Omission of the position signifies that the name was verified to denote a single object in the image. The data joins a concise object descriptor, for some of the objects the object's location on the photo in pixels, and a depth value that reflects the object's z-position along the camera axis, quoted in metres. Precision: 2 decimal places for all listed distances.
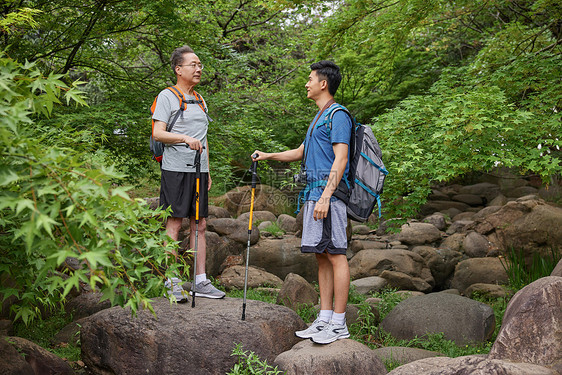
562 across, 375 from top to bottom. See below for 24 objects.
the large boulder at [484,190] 15.75
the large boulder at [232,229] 8.44
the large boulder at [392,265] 8.74
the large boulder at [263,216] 12.04
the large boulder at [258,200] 13.02
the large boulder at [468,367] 2.69
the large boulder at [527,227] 8.64
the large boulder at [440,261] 9.30
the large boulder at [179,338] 3.76
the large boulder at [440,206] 14.64
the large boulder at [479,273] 8.35
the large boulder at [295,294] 5.84
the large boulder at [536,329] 3.18
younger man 3.71
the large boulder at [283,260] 8.48
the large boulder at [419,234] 11.05
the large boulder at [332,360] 3.48
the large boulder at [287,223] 11.16
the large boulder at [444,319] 5.12
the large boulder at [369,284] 7.50
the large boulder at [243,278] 6.93
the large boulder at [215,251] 7.38
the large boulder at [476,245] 10.02
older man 4.16
